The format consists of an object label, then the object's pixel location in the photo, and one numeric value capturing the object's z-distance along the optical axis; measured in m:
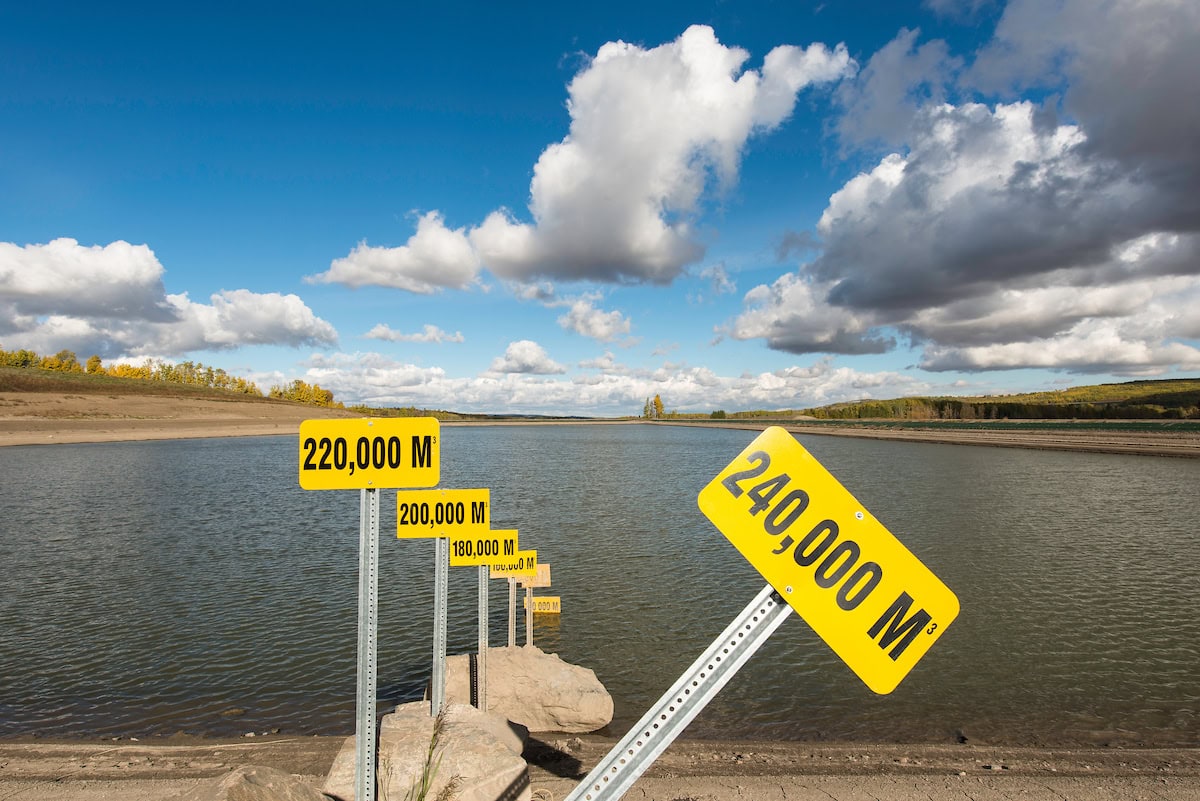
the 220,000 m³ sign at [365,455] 3.89
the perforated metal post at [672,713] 2.28
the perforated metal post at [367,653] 3.55
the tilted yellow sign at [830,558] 2.39
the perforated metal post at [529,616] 10.52
